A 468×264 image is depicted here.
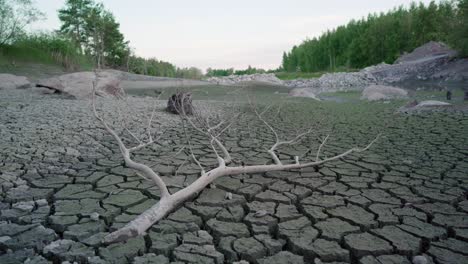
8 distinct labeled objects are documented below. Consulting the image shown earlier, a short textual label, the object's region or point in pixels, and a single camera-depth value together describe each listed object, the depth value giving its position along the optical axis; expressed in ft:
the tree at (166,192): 5.69
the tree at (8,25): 62.13
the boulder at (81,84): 28.32
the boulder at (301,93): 41.75
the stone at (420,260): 5.06
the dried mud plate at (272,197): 7.62
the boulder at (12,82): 33.54
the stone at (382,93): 35.94
